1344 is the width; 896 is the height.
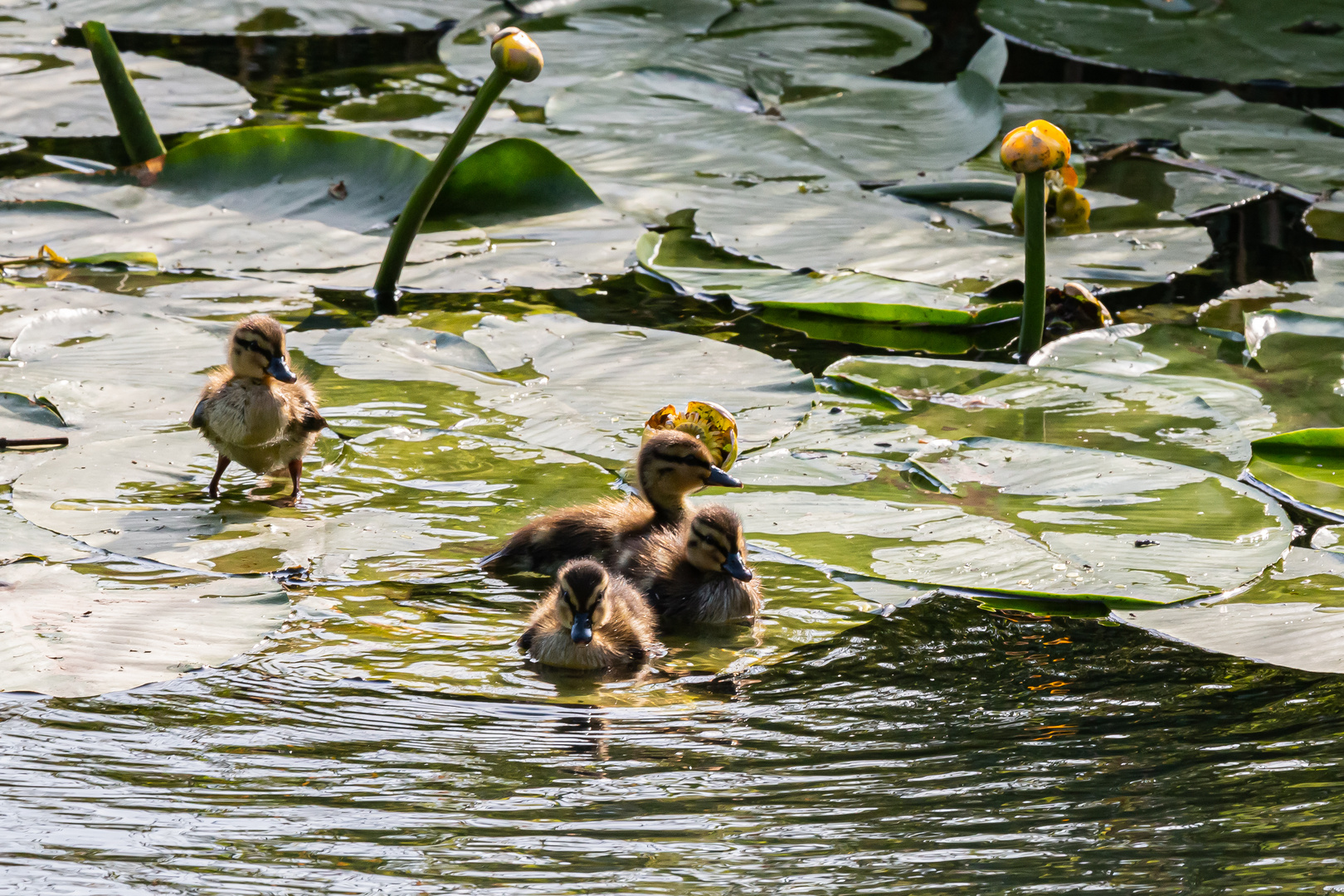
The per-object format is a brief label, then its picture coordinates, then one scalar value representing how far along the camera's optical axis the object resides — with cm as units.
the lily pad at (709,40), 1449
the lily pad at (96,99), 1269
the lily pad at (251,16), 1489
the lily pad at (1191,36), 1427
